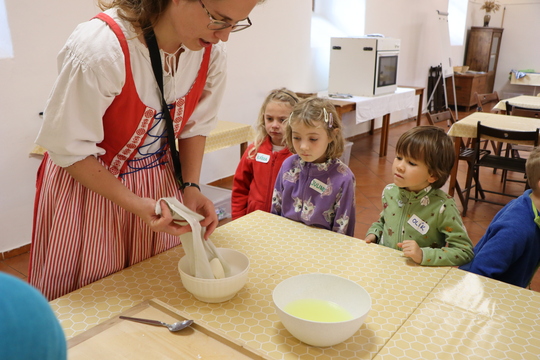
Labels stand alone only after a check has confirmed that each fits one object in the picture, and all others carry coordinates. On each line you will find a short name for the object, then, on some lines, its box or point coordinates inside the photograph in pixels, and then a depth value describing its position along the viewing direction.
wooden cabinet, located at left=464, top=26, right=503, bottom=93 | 9.91
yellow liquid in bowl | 0.91
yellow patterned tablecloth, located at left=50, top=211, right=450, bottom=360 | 0.87
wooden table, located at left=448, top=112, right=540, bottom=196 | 3.68
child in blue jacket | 1.38
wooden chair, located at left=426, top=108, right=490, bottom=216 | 3.75
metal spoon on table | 0.85
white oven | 5.17
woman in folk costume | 0.95
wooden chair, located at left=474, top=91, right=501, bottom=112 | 5.35
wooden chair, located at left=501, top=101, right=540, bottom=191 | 4.15
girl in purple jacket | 1.64
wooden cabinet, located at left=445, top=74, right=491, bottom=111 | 9.20
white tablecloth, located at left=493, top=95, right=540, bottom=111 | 4.69
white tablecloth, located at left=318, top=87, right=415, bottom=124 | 4.98
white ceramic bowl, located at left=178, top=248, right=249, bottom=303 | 0.94
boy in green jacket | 1.43
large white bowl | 0.80
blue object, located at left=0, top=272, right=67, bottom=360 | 0.29
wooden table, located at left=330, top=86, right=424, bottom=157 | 4.73
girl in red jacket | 2.09
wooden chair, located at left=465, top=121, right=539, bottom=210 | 3.27
